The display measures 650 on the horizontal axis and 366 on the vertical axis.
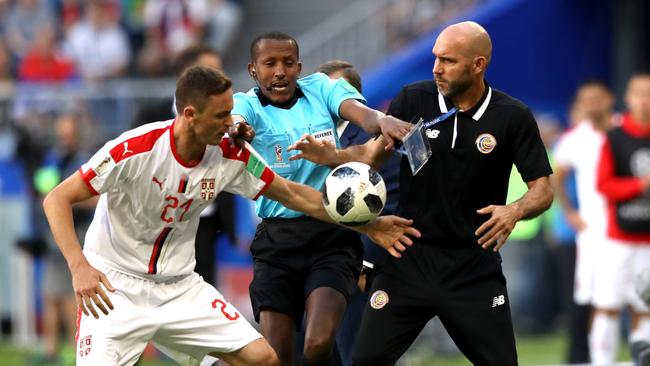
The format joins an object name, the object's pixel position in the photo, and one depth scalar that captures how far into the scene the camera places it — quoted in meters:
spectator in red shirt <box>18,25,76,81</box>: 37.75
